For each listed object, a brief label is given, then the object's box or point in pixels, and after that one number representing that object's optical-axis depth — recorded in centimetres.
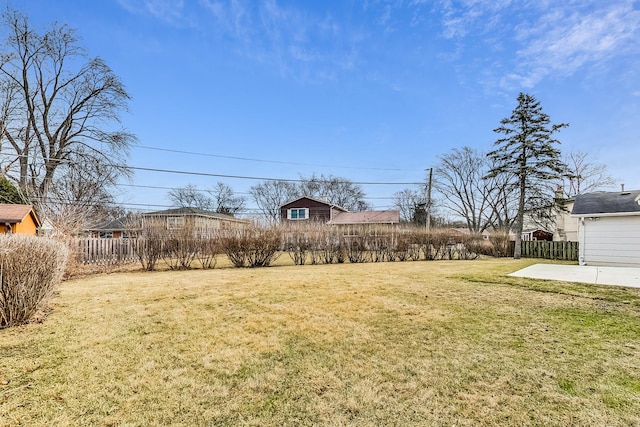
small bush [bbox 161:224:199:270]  1204
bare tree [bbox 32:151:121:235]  1926
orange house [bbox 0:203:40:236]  1566
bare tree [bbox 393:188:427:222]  4284
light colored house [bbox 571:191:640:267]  1213
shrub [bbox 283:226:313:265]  1376
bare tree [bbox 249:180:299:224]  4881
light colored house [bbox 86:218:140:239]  2895
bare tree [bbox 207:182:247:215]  4834
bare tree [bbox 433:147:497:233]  3703
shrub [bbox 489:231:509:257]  2005
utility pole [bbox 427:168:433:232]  2102
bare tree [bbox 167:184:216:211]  4775
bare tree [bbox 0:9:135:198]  1916
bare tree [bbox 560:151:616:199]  2829
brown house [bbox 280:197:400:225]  3142
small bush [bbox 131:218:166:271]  1187
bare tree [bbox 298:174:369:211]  4616
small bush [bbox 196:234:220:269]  1247
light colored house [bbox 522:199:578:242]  2009
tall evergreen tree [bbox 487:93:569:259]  1878
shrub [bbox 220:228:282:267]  1261
